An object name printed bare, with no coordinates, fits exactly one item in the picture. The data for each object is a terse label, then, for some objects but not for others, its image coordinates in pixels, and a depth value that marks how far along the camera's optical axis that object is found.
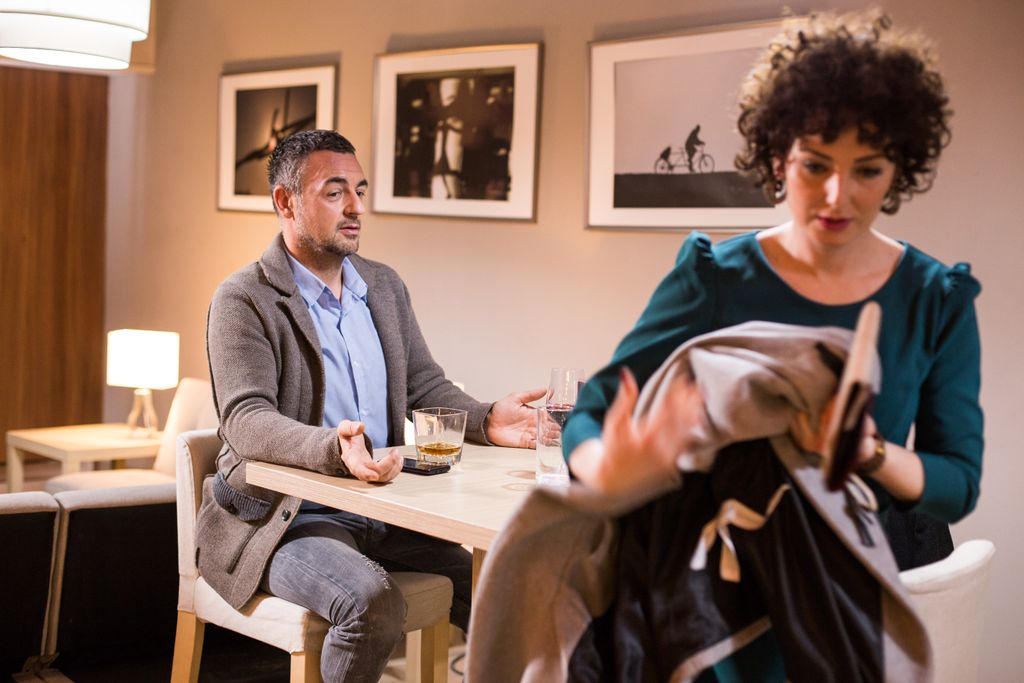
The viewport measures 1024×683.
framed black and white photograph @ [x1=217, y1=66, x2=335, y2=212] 5.47
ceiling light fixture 3.73
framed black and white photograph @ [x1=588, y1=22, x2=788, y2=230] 3.94
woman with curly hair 1.33
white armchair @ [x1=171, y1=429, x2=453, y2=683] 2.64
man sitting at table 2.54
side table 5.10
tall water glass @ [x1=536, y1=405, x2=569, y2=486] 2.36
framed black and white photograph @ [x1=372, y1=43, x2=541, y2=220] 4.61
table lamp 5.39
